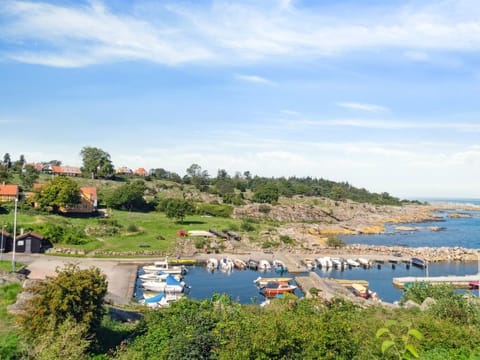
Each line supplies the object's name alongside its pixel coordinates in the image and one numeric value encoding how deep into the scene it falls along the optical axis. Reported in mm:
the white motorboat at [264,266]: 47312
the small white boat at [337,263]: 51125
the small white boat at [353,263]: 52128
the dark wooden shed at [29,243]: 43094
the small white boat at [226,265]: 46344
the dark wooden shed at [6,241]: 42281
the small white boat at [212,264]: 46228
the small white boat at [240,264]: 47781
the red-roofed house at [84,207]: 65438
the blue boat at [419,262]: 53341
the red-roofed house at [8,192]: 65875
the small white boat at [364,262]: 52500
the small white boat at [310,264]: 49622
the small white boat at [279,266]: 47000
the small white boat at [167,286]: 36031
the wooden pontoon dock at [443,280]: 43625
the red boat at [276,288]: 37719
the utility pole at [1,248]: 40662
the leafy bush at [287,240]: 61547
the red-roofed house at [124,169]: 162900
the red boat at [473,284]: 43853
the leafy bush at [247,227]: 67106
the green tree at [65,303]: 15939
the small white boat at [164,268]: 41656
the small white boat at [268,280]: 41056
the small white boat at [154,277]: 38656
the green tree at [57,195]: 61531
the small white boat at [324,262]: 50594
